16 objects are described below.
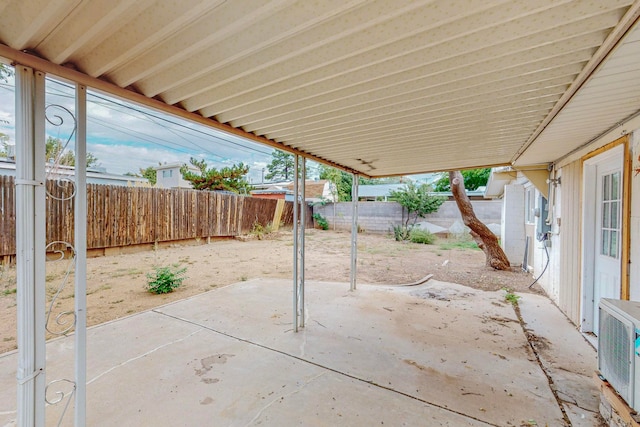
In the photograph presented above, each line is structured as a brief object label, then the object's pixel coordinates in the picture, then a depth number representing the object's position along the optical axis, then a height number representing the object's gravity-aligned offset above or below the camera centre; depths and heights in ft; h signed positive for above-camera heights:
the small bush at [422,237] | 35.14 -3.19
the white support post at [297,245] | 10.15 -1.27
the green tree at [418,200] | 39.65 +1.62
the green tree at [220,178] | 40.93 +4.46
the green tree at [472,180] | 63.67 +7.65
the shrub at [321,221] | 48.32 -1.91
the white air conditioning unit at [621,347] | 4.89 -2.52
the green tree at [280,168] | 98.62 +15.46
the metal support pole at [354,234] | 15.53 -1.33
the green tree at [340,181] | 68.54 +7.43
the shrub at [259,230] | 36.81 -2.75
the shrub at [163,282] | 14.53 -3.91
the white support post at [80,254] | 4.73 -0.80
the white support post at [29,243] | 4.06 -0.53
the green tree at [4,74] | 18.98 +8.94
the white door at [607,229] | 8.77 -0.49
